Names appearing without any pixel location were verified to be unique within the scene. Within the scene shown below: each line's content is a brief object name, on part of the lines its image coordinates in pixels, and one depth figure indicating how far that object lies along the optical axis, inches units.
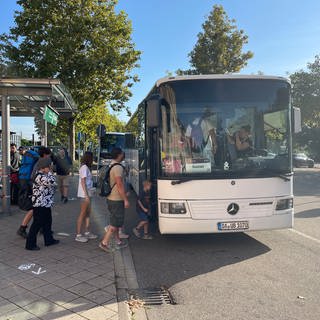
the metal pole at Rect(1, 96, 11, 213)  385.1
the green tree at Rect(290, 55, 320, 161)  1338.6
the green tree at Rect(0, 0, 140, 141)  887.1
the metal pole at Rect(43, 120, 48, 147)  524.2
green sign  372.6
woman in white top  281.7
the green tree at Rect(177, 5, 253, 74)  1195.9
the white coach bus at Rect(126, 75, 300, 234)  251.4
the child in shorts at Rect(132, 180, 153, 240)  292.2
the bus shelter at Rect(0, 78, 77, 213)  349.7
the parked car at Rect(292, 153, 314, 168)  1556.3
